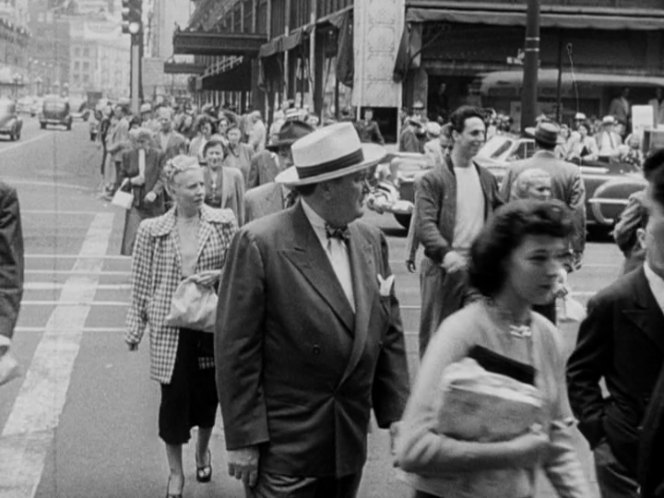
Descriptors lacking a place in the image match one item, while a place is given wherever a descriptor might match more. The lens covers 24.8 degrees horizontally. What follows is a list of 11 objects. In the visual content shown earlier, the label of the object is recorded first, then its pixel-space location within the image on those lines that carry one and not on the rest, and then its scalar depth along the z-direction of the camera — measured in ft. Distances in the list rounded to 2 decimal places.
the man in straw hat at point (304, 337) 17.66
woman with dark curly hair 13.57
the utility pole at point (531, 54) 77.71
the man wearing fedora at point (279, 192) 32.09
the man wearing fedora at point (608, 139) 98.59
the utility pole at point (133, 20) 117.19
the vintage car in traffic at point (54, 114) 305.94
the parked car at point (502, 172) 74.69
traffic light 116.98
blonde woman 26.12
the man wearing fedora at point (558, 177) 34.83
